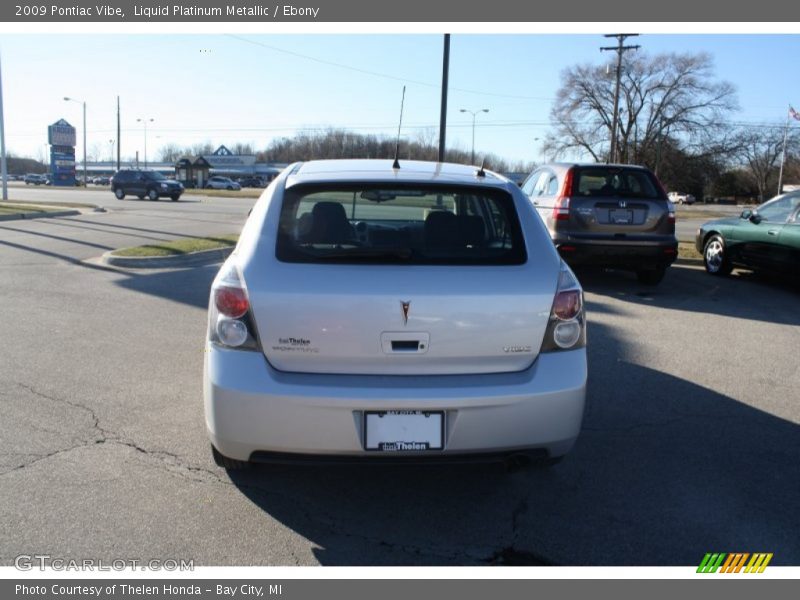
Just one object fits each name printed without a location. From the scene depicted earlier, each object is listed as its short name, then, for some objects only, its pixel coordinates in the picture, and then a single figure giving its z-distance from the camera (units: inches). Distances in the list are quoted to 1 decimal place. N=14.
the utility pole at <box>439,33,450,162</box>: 609.3
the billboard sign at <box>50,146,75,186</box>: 2347.4
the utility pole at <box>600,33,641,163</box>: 1718.8
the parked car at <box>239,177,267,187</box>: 3572.8
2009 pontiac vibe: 116.3
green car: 364.2
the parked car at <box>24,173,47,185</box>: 3720.5
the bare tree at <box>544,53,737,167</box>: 2532.0
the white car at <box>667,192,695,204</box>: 2925.7
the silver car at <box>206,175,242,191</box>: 2837.1
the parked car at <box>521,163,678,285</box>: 366.6
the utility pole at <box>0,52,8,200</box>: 1090.7
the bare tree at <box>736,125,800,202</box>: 3215.8
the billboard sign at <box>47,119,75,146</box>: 2223.2
